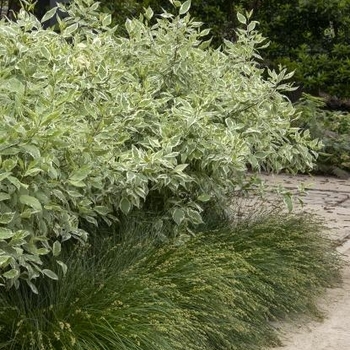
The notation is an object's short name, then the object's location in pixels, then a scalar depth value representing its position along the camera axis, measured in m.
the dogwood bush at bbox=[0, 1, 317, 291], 4.15
